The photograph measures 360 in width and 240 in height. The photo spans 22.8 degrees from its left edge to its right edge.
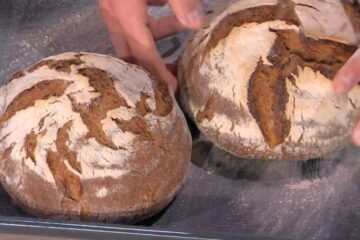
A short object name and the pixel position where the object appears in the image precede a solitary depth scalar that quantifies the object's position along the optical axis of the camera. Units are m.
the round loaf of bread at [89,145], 0.89
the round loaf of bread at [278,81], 0.94
